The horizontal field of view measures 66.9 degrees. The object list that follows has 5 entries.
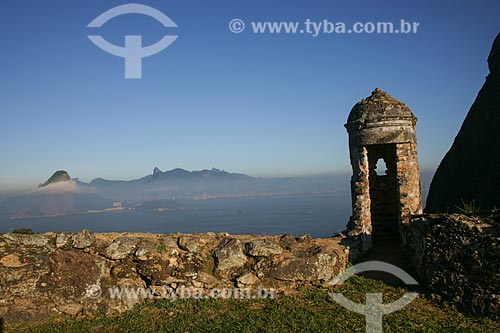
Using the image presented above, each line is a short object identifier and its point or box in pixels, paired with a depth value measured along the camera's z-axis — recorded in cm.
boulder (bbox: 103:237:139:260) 816
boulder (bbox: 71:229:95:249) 819
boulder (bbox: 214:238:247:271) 828
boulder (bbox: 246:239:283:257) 838
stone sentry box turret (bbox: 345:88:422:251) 975
